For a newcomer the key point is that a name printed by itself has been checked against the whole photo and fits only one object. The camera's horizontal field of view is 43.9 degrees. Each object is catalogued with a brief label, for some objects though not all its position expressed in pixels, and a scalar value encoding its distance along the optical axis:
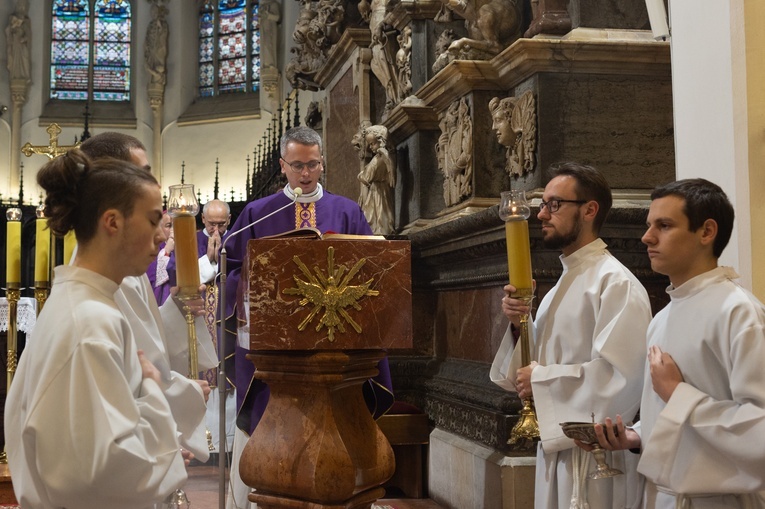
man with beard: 3.22
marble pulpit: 3.49
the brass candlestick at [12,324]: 4.91
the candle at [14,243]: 4.61
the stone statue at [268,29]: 20.97
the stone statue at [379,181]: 7.64
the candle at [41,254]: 4.73
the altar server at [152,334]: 2.71
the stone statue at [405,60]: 7.79
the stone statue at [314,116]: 11.60
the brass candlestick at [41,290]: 4.77
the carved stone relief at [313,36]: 10.12
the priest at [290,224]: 4.62
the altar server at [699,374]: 2.57
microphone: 3.31
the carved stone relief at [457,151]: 6.30
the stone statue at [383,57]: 8.29
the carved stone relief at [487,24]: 6.26
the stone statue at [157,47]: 22.42
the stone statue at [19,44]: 22.41
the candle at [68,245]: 4.20
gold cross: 5.97
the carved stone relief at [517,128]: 5.73
